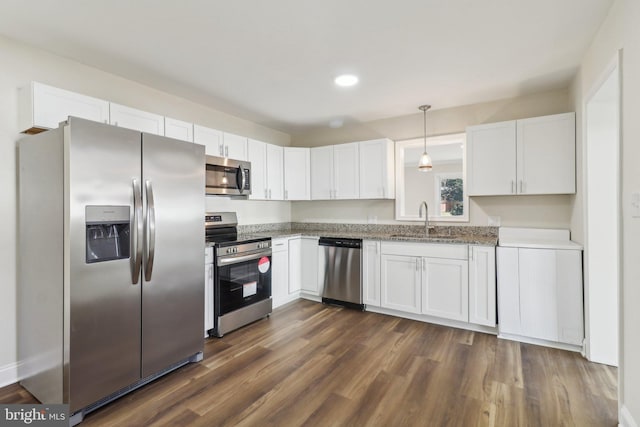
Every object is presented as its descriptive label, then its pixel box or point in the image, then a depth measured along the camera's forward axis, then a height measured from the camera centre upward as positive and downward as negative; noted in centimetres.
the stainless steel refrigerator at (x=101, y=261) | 188 -30
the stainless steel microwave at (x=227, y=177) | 333 +42
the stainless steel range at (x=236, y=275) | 310 -65
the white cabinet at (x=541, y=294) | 276 -73
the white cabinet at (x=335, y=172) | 436 +60
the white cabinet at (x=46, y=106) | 221 +79
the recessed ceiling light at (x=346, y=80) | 295 +128
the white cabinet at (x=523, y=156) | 306 +58
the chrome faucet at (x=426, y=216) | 394 -3
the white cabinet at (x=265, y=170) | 403 +59
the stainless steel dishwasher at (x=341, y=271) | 390 -72
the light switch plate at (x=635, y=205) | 157 +4
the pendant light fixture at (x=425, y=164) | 366 +58
